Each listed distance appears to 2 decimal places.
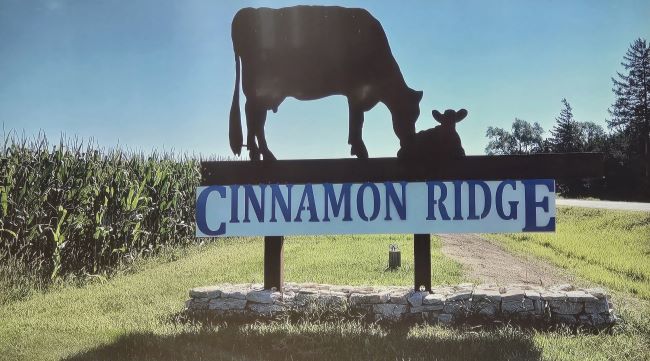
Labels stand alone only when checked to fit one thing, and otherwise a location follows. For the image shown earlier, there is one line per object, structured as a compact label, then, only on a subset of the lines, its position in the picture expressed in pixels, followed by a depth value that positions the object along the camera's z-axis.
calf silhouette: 5.36
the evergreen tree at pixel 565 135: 57.24
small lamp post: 9.80
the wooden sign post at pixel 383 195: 5.26
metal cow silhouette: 5.56
